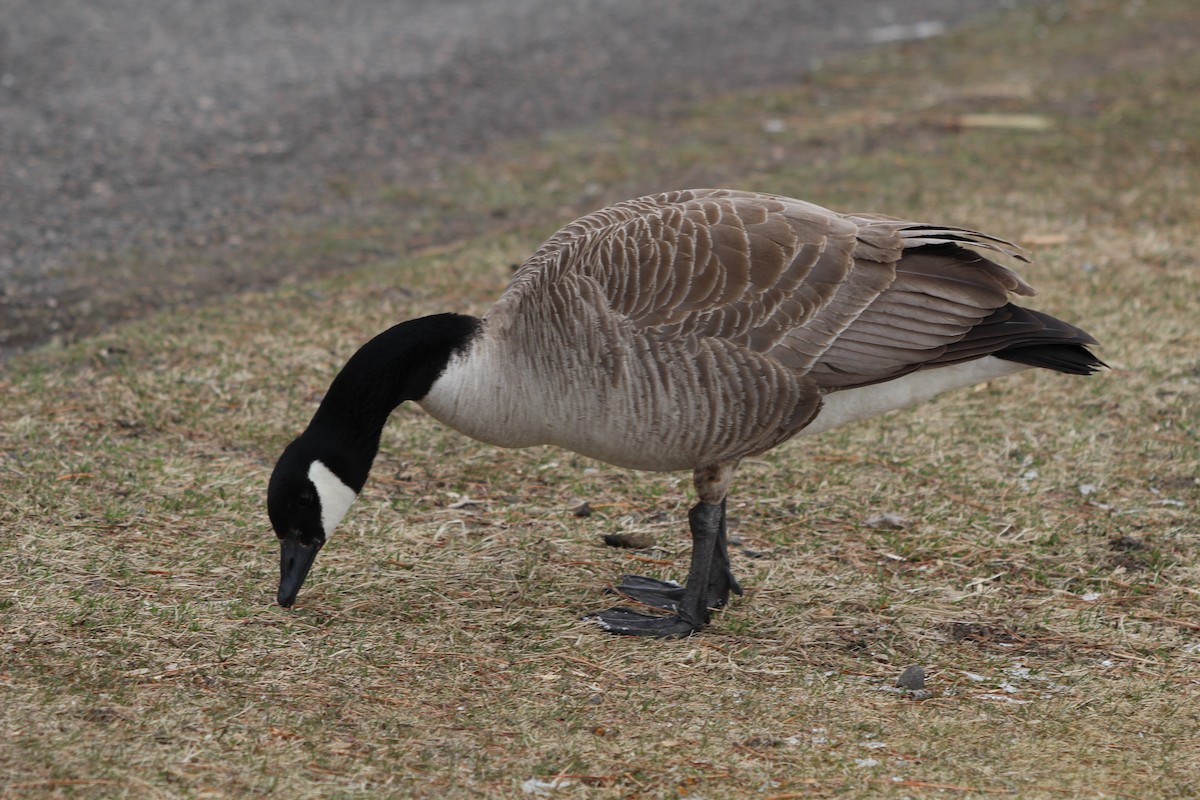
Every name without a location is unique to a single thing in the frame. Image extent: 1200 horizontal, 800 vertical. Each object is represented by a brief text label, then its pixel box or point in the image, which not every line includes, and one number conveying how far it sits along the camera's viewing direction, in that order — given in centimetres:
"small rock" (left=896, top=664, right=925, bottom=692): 784
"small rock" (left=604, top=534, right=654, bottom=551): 984
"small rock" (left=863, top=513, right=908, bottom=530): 1005
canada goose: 809
